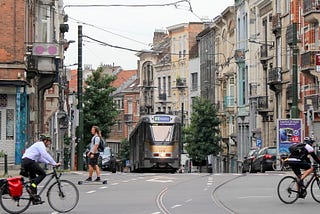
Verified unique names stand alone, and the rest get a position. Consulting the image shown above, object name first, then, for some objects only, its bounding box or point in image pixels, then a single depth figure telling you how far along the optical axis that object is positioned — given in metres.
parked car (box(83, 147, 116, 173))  65.06
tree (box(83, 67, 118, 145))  71.44
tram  50.41
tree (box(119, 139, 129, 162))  105.09
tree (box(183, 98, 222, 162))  78.75
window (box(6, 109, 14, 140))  42.97
